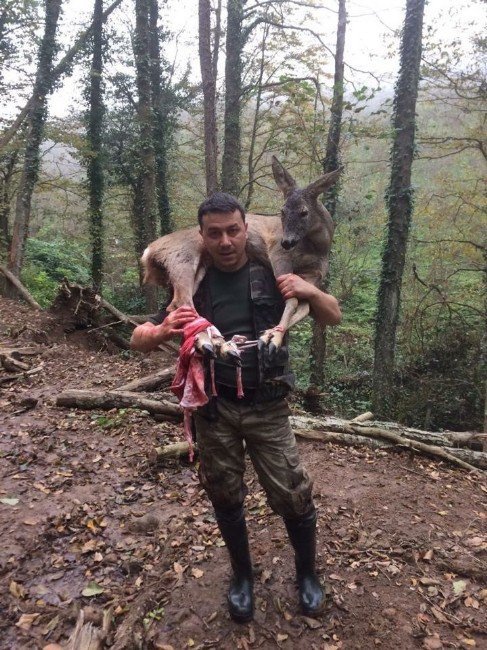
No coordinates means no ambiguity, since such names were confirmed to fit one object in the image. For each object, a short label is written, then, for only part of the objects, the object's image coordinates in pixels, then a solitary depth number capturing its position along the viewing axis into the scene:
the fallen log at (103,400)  6.08
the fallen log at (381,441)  5.23
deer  2.87
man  2.59
